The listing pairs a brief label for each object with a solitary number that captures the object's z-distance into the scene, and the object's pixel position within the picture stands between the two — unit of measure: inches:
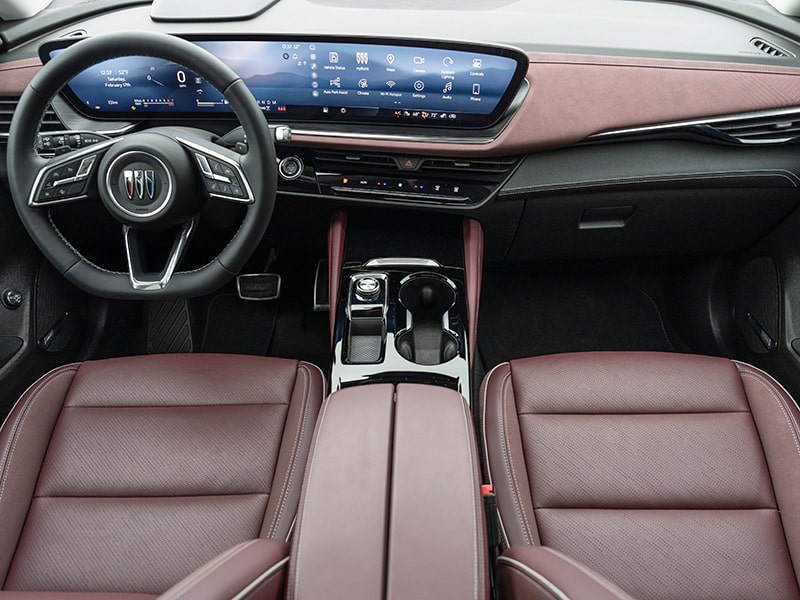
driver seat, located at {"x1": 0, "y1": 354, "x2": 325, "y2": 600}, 35.8
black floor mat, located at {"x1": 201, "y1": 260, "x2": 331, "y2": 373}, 72.1
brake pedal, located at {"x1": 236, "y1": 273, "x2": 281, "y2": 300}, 72.2
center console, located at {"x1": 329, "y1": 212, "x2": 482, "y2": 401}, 43.6
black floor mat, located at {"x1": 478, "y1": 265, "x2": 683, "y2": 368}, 72.7
